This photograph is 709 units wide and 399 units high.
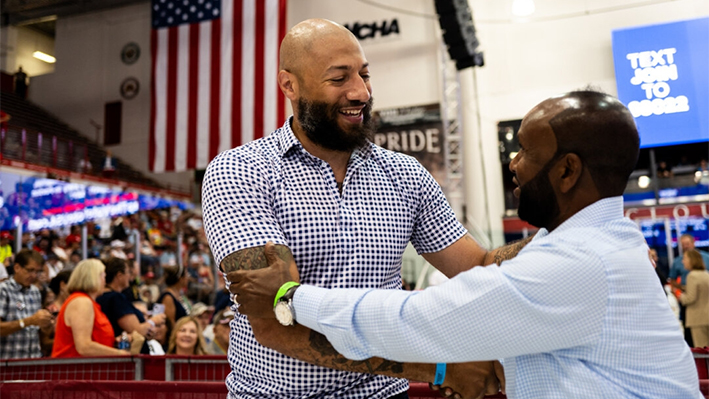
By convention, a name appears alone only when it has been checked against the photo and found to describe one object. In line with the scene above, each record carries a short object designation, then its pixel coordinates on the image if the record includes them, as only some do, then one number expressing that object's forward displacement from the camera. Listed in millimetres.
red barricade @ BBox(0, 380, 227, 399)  2746
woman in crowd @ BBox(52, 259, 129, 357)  4473
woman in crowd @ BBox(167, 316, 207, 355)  5180
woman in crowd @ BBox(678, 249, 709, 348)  7035
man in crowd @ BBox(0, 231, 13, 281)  9213
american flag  9750
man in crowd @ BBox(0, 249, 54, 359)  5348
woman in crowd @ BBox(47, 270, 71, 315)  6156
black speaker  11625
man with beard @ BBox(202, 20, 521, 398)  1526
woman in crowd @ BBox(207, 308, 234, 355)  5473
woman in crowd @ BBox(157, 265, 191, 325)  6008
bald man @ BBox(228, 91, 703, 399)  1154
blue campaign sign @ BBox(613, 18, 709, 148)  10938
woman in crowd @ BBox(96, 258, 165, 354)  5043
